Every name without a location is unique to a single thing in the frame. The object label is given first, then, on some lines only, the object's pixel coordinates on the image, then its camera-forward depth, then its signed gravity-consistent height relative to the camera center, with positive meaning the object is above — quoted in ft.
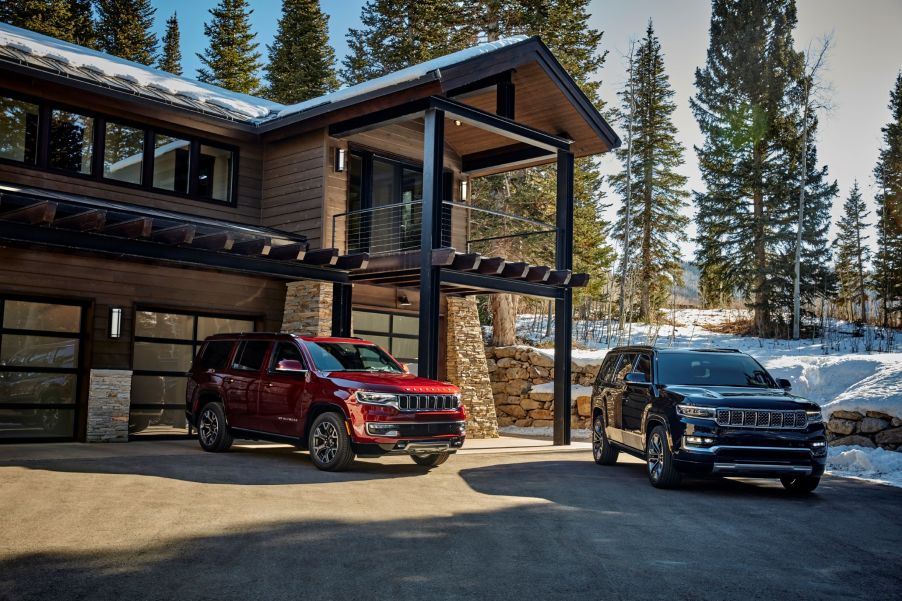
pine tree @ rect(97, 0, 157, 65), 137.59 +54.09
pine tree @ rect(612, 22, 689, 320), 134.92 +29.38
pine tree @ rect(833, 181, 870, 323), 173.06 +26.70
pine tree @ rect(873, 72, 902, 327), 122.93 +26.79
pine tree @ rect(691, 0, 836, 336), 105.55 +25.89
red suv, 35.65 -2.42
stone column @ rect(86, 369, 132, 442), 48.75 -3.66
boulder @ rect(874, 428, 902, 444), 45.09 -4.07
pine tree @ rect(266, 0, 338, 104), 128.57 +47.46
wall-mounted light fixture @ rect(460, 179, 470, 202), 69.67 +13.91
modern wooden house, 47.57 +9.08
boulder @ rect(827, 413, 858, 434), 47.47 -3.71
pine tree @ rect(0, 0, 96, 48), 114.52 +46.74
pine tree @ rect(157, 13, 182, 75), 153.38 +57.01
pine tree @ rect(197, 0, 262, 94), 140.56 +52.14
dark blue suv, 32.40 -2.58
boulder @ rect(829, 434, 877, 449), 46.73 -4.56
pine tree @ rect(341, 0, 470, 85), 96.58 +44.65
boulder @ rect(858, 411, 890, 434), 45.88 -3.48
